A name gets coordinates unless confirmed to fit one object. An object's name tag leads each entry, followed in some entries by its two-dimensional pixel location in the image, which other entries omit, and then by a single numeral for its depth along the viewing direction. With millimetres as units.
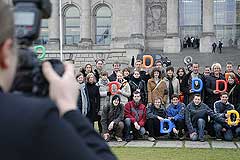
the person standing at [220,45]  47056
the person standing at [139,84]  14242
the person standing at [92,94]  12828
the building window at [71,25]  53844
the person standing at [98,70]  15393
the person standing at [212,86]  14062
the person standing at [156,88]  13926
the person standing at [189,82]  14305
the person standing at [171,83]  14227
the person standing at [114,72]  15210
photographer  1576
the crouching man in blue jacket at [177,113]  13244
